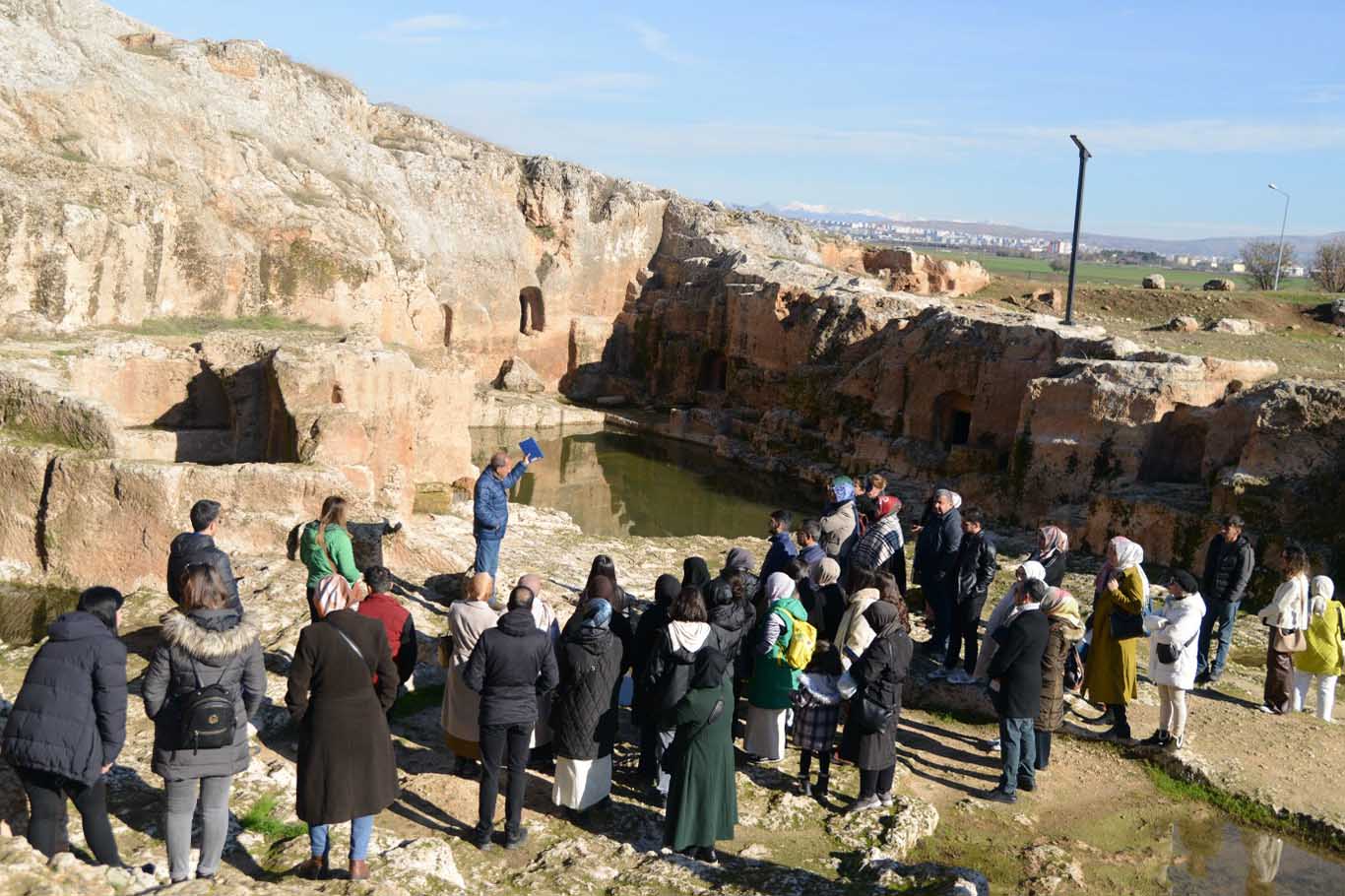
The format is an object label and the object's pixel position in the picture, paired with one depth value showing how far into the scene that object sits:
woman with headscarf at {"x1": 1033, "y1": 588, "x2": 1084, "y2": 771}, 8.44
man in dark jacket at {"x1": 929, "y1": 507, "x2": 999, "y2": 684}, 10.42
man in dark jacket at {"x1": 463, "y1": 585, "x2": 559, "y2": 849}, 6.89
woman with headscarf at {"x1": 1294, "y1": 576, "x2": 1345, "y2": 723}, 10.32
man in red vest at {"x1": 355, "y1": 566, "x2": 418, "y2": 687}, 7.55
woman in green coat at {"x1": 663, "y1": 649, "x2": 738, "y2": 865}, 7.04
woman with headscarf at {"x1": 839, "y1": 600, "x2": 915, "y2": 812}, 7.70
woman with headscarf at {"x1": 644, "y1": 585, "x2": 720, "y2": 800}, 7.08
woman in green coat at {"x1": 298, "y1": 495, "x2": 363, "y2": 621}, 9.07
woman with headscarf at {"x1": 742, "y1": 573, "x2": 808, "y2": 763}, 8.11
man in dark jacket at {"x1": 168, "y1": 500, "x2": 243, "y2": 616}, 8.00
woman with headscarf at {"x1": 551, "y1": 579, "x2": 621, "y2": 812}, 7.29
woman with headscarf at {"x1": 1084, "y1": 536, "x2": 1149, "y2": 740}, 9.34
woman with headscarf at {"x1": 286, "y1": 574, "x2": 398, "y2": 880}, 6.17
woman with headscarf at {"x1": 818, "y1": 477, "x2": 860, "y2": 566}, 11.02
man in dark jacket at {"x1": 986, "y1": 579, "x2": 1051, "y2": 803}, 8.16
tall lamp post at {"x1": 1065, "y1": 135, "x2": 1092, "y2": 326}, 25.88
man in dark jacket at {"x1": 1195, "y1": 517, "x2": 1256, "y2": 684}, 10.91
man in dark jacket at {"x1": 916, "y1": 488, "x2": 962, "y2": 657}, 10.75
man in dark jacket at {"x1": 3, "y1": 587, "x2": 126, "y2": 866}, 5.78
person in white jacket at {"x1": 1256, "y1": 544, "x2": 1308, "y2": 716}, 10.15
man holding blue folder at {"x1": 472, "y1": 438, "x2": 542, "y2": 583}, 10.96
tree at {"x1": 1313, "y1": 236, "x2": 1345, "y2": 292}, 44.81
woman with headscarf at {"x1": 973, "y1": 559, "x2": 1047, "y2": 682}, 8.38
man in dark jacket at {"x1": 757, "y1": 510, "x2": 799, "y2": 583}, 9.95
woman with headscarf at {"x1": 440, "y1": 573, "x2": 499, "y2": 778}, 7.55
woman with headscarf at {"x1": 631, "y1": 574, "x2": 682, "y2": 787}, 7.91
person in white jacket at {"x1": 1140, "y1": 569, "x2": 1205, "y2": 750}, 9.29
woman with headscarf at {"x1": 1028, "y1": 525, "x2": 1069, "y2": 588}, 9.66
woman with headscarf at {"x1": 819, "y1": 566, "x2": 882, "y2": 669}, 7.97
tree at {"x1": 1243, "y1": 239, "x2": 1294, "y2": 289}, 51.66
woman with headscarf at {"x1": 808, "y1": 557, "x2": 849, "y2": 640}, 9.21
